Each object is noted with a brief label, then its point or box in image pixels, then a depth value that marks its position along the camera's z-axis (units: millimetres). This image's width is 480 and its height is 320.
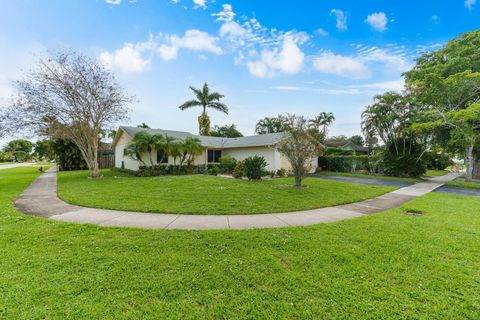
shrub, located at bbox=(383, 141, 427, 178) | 17203
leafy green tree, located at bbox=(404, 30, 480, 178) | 14156
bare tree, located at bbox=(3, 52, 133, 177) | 12414
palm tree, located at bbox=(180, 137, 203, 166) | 16312
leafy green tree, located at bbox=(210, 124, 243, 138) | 42500
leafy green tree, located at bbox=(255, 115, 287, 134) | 37638
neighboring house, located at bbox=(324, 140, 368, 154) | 34994
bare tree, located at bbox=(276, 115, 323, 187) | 10703
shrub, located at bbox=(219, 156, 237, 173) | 17922
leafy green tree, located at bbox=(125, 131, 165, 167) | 14938
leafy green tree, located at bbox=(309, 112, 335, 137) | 39438
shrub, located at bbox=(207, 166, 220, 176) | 16859
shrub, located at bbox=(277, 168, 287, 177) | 17109
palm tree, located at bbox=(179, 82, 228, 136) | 27750
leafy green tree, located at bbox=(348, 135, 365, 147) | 51688
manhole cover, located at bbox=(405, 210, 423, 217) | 6388
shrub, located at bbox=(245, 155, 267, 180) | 13258
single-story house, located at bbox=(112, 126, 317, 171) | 17844
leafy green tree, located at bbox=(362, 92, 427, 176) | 17250
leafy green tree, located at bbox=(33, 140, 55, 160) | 21234
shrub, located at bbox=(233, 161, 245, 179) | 14448
